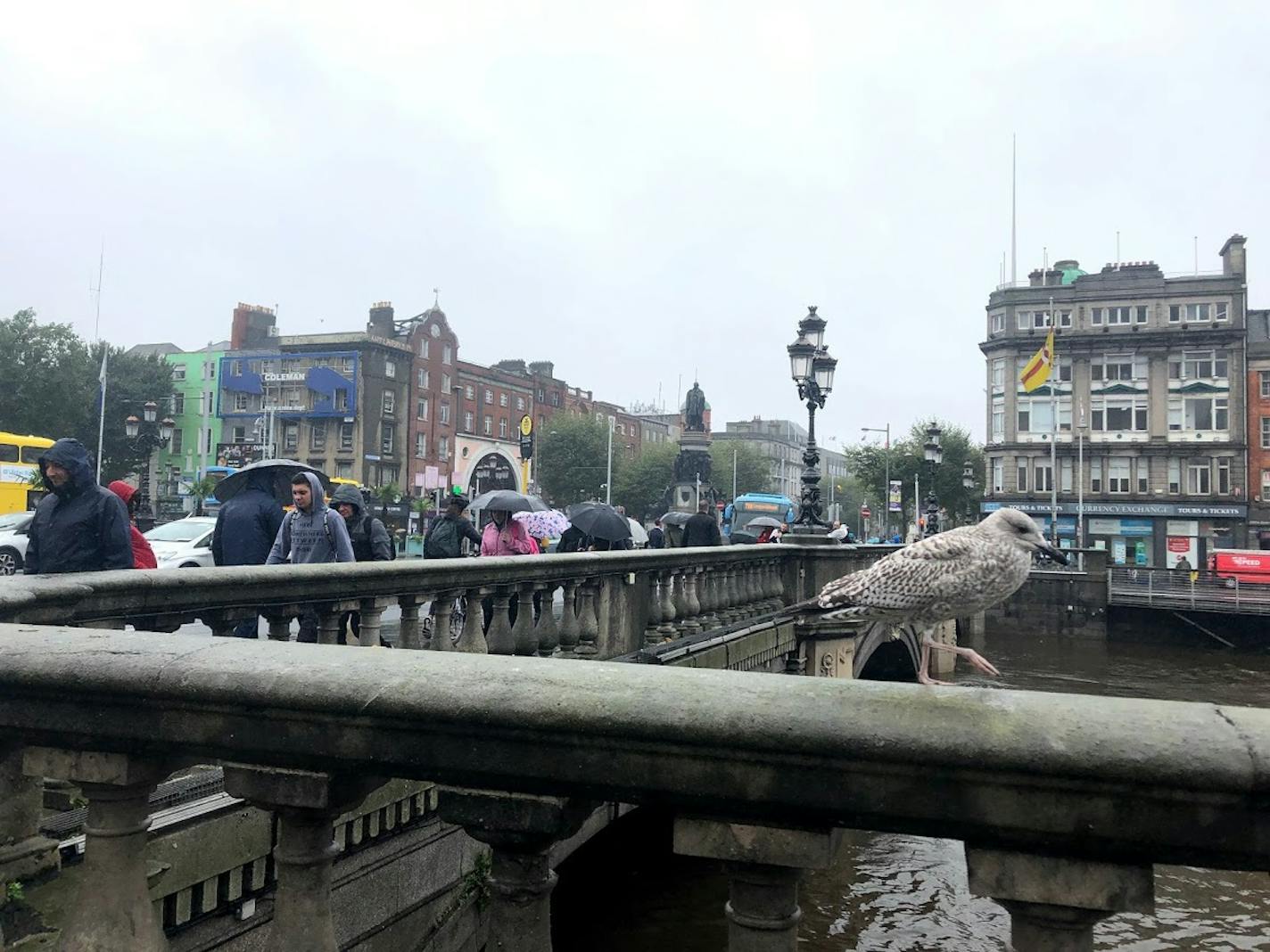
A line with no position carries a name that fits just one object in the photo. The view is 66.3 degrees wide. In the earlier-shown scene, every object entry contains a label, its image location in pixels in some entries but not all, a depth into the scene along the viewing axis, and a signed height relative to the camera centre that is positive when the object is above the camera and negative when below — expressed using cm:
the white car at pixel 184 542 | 1894 -31
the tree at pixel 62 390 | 5372 +755
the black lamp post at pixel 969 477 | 4311 +332
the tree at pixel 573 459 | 7631 +628
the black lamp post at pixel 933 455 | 3022 +293
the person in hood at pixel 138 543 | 736 -13
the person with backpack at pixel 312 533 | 667 -1
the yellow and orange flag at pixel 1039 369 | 4250 +804
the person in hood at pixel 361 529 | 775 +3
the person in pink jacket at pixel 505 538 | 949 -1
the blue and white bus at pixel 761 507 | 4553 +181
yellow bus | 2911 +154
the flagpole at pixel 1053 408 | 4728 +737
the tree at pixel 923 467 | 6431 +554
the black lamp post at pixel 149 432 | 2589 +307
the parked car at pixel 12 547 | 1934 -51
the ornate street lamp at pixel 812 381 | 1580 +280
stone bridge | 150 -40
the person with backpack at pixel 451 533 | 915 +2
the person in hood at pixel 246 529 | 724 +0
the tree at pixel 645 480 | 7938 +497
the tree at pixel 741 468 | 9031 +713
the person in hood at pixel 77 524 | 508 +0
